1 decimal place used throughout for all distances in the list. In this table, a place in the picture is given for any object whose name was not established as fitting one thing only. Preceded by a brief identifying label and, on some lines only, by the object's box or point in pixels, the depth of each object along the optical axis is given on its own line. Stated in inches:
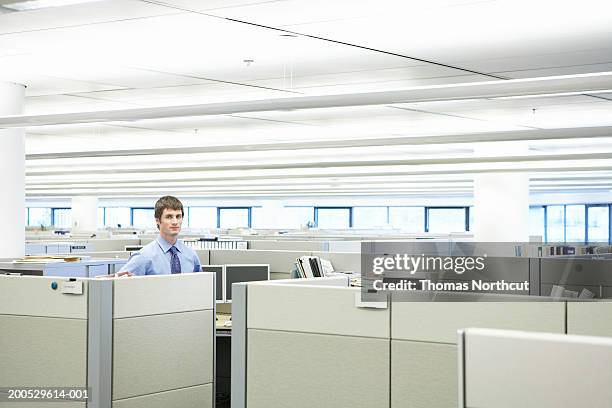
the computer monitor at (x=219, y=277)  220.2
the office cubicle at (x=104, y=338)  149.9
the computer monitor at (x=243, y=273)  225.6
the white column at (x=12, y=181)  252.4
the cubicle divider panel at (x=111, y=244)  337.0
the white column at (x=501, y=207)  418.6
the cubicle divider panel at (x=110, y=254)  271.8
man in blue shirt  177.2
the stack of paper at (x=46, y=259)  196.1
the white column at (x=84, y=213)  790.5
